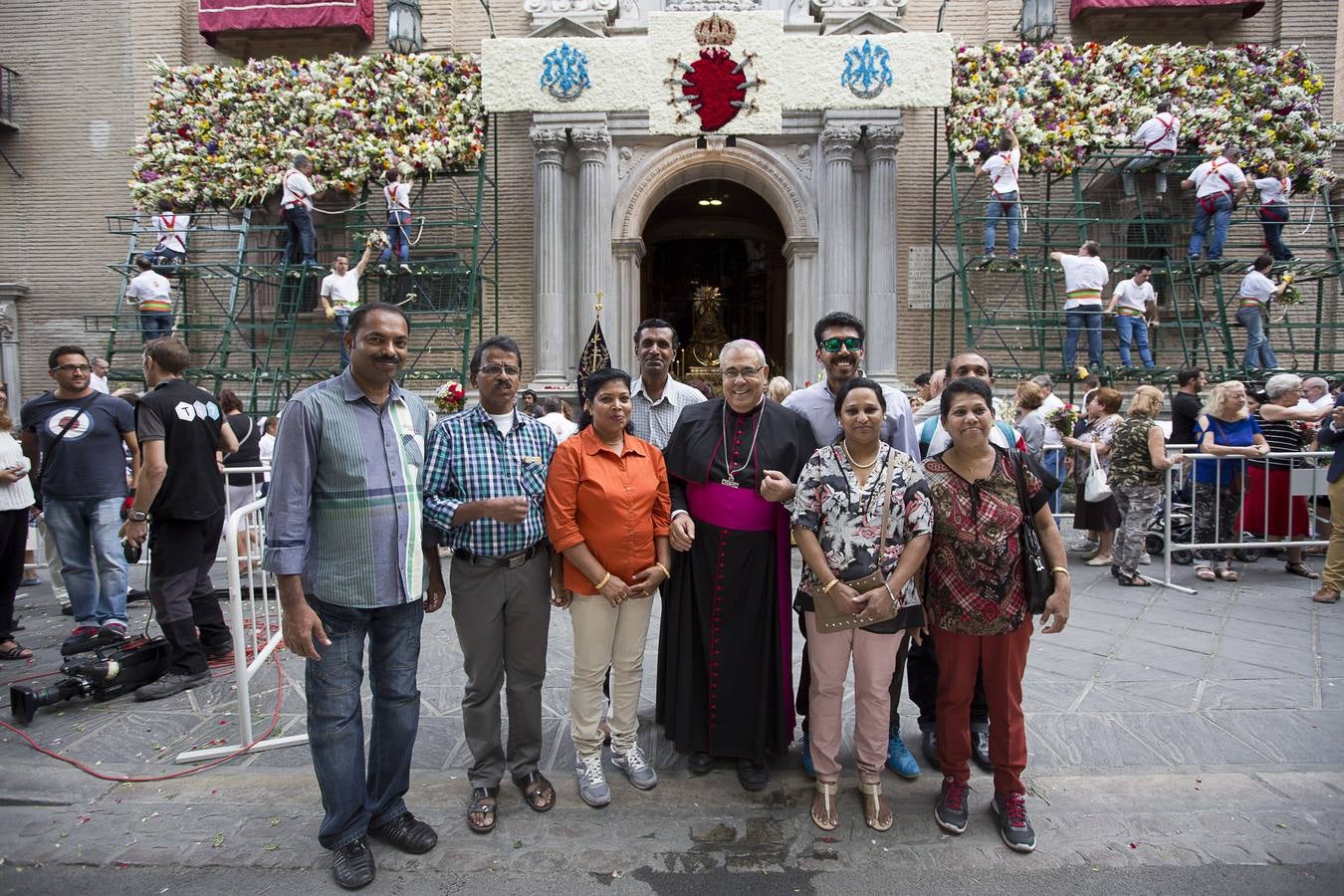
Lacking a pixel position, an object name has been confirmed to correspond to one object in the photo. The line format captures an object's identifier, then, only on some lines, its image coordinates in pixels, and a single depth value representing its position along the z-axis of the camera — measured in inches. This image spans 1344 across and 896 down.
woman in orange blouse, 125.1
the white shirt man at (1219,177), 436.8
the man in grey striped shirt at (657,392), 147.8
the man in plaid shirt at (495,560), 121.2
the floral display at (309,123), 463.5
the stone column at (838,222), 469.7
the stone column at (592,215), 473.6
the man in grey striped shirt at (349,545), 103.8
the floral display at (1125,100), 455.5
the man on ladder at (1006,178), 438.6
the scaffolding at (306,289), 482.0
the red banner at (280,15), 499.2
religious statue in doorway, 676.7
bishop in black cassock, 132.3
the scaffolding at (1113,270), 469.1
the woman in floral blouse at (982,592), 118.5
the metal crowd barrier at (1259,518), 270.7
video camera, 161.2
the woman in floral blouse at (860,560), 118.6
